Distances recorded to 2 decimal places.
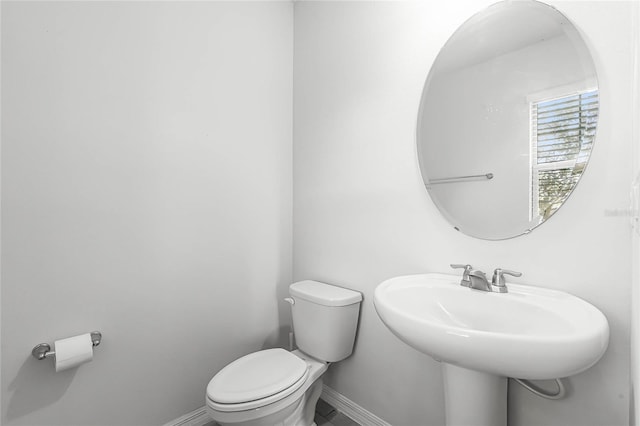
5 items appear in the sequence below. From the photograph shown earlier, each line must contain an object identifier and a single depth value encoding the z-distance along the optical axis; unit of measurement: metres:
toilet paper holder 1.04
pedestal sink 0.63
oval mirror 0.90
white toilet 1.08
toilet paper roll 1.03
